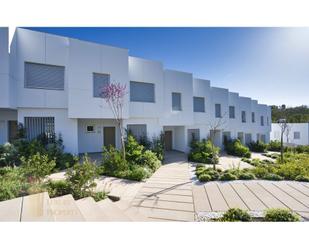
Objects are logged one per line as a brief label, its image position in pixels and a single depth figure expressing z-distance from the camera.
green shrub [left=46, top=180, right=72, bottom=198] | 4.16
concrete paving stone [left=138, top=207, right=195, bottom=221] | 3.63
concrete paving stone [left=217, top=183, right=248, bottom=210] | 4.23
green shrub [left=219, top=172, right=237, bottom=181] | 6.32
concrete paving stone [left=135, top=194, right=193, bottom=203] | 4.56
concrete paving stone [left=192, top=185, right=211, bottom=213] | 4.08
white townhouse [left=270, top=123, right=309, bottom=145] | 25.98
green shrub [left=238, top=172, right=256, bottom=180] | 6.41
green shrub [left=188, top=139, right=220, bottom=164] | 11.04
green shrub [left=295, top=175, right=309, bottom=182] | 6.16
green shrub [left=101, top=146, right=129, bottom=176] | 7.03
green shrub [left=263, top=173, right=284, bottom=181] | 6.32
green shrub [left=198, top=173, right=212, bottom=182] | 6.25
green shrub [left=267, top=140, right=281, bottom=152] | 19.52
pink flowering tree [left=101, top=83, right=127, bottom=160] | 8.56
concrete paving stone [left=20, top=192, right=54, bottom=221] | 2.69
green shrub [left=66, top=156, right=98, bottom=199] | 4.22
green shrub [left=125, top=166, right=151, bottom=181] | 6.45
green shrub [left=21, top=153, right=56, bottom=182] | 4.13
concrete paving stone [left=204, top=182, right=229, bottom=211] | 4.12
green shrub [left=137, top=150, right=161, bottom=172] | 8.22
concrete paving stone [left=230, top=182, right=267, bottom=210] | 4.11
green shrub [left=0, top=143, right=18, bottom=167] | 7.20
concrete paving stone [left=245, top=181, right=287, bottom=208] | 4.20
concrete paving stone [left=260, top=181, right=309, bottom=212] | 4.06
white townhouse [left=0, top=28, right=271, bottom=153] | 8.52
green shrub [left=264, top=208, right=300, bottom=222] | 3.33
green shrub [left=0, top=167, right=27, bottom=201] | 3.41
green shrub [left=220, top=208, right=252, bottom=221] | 3.43
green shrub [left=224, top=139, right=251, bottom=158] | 14.40
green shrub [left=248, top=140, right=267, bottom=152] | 18.31
